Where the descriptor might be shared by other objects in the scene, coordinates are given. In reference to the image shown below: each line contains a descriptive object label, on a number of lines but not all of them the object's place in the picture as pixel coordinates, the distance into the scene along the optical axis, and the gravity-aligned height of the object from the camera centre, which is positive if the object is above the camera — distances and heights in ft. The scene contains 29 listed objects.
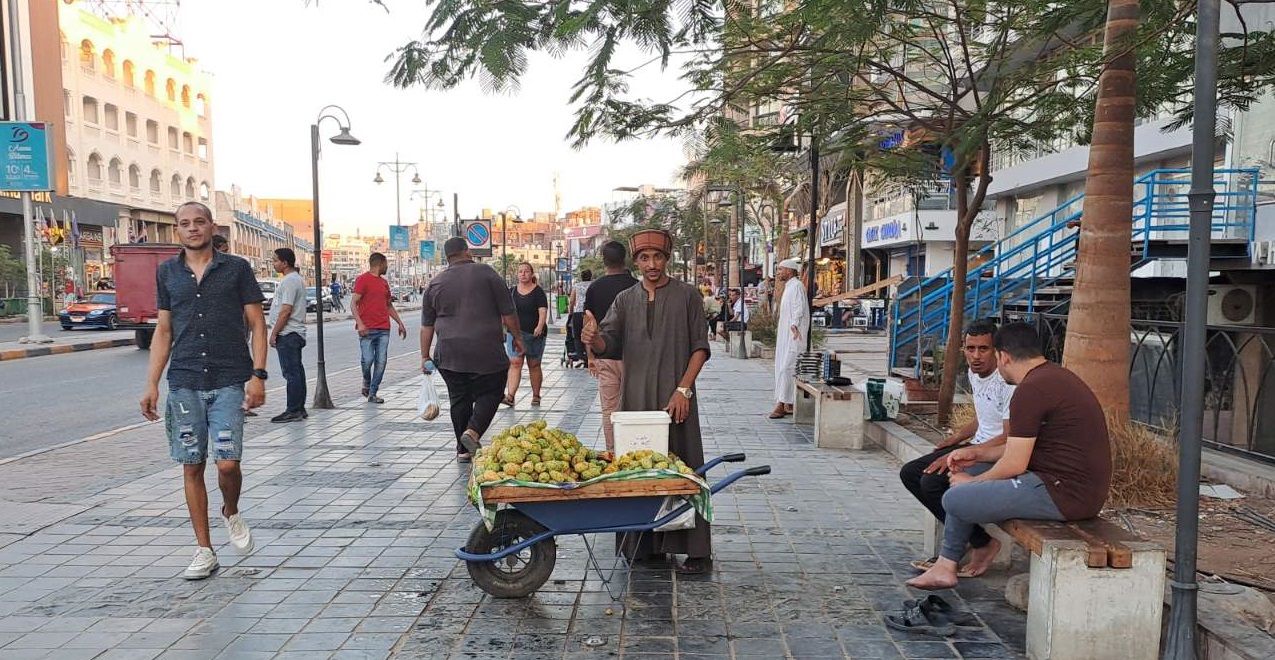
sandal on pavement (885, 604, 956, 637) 13.52 -5.20
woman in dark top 38.50 -1.82
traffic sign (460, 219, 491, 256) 72.64 +3.45
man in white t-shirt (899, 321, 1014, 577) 16.06 -3.03
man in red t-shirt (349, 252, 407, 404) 37.55 -1.49
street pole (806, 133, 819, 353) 38.04 +2.56
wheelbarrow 13.67 -3.83
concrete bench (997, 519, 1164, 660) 12.09 -4.32
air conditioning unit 43.42 -1.32
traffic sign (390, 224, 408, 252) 147.54 +6.59
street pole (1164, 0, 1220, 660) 11.09 -0.77
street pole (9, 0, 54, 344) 68.59 +3.46
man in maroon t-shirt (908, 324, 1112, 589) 13.35 -2.59
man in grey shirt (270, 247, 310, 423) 32.30 -1.76
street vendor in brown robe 16.84 -1.28
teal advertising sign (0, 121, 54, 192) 65.82 +8.63
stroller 56.44 -4.95
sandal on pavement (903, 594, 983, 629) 13.91 -5.14
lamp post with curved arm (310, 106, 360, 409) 37.17 -0.14
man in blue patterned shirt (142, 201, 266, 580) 15.79 -1.53
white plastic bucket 15.44 -2.61
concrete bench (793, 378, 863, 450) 29.27 -4.59
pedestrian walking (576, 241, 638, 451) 23.90 -0.59
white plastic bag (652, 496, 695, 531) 14.46 -4.06
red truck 75.05 -0.49
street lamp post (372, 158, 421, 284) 164.86 +18.44
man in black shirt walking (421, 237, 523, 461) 24.08 -1.54
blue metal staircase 40.68 +0.33
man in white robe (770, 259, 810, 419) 32.81 -2.11
